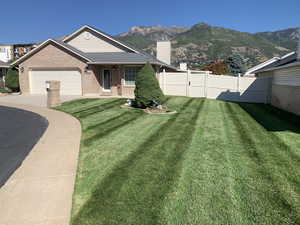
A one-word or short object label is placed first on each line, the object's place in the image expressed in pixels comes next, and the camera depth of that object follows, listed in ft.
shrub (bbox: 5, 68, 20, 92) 72.33
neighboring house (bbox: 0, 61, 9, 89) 84.32
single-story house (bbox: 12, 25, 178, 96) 61.41
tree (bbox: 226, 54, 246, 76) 160.45
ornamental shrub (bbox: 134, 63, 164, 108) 39.63
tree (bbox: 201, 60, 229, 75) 130.26
